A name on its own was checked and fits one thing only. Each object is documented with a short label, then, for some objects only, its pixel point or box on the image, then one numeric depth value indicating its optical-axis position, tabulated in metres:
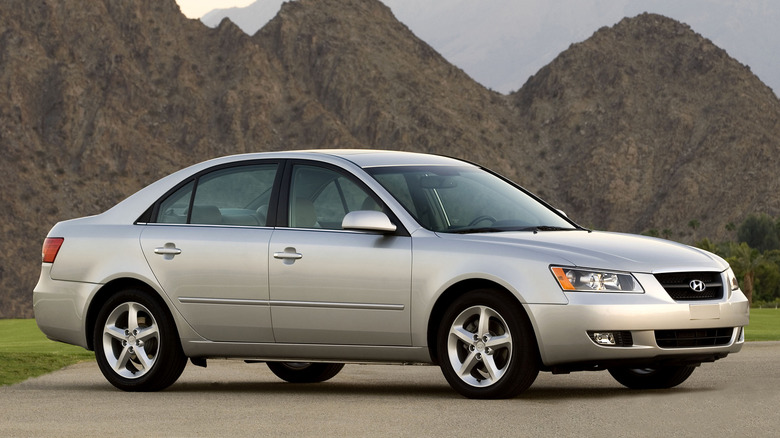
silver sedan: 16.52
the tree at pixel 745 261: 150.00
